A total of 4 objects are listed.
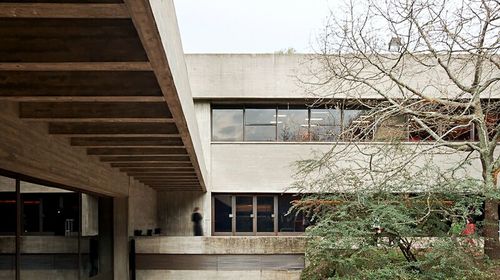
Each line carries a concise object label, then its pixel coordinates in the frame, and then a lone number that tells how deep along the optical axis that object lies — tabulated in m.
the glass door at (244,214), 17.64
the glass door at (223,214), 17.62
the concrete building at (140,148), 3.64
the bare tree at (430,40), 8.93
